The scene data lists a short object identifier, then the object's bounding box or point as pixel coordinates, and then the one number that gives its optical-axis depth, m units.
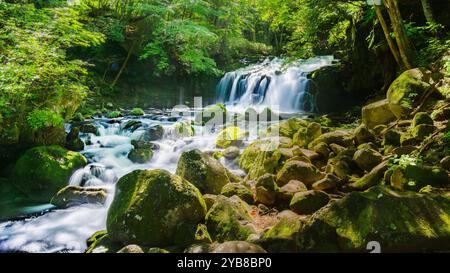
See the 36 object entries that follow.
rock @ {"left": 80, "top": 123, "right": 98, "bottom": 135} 10.53
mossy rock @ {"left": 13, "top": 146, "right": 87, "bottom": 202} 6.92
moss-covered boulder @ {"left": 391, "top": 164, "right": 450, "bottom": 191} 3.71
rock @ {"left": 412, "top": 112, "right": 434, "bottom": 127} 5.28
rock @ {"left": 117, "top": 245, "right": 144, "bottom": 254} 3.16
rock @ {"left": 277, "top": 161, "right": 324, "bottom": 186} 5.16
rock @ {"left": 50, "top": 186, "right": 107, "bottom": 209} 6.29
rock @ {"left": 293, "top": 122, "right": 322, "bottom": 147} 7.05
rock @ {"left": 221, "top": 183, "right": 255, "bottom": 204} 4.98
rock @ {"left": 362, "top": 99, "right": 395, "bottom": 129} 6.73
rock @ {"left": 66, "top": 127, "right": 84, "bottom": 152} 9.00
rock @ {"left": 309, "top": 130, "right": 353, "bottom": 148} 6.26
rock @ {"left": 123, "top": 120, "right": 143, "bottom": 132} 11.27
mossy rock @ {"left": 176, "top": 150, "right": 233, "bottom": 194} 5.28
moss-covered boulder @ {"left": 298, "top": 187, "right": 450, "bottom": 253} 2.78
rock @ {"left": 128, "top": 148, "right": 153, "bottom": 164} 8.67
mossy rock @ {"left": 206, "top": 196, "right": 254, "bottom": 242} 3.72
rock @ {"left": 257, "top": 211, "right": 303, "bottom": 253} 3.13
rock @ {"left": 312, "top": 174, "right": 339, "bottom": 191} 4.81
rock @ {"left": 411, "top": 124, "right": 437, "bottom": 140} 5.03
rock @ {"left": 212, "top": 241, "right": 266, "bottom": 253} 2.85
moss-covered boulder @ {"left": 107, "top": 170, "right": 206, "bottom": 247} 3.76
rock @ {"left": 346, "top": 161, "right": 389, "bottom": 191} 4.55
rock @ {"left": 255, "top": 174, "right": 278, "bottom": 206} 4.82
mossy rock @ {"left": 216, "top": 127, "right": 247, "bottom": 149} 9.21
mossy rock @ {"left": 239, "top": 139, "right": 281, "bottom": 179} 6.09
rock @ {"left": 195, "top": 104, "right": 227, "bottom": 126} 12.61
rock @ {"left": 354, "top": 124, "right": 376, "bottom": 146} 6.26
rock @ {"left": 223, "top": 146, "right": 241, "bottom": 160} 8.07
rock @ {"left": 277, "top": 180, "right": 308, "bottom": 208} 4.71
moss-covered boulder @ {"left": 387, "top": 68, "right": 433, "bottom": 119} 6.20
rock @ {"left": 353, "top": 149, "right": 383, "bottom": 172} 5.13
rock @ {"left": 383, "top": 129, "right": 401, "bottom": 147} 5.57
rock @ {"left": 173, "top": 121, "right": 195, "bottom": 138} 10.70
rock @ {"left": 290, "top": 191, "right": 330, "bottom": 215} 4.21
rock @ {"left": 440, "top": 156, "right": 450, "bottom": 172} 4.00
